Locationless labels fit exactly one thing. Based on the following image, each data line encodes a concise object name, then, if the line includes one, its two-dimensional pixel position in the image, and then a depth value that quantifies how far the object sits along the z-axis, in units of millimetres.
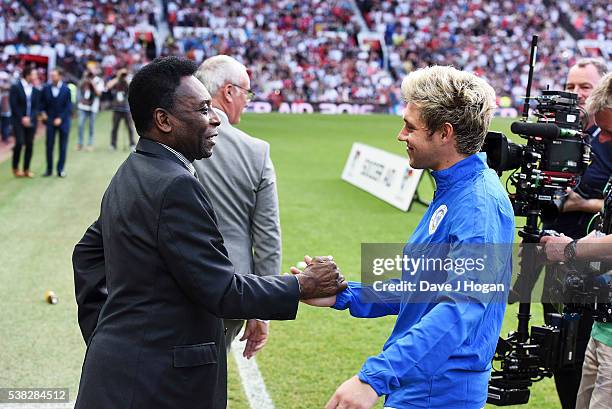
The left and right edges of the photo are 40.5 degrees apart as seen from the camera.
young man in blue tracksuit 2672
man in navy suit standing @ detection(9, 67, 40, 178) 17078
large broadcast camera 4836
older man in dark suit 2871
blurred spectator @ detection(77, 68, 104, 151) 22031
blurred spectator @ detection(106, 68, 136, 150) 21939
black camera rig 4875
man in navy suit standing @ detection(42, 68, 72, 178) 17453
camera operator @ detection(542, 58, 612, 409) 4934
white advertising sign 14805
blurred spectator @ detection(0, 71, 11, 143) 23317
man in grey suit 4566
